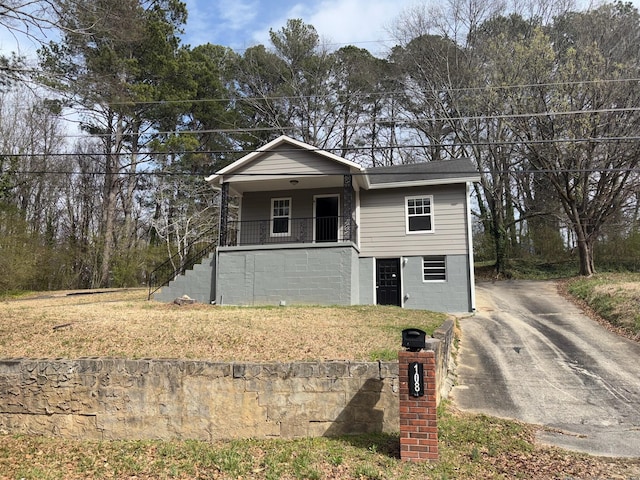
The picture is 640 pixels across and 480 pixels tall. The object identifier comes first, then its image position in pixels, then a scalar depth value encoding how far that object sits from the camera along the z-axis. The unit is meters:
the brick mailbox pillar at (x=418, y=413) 4.29
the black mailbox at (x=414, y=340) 4.40
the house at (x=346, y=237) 13.47
